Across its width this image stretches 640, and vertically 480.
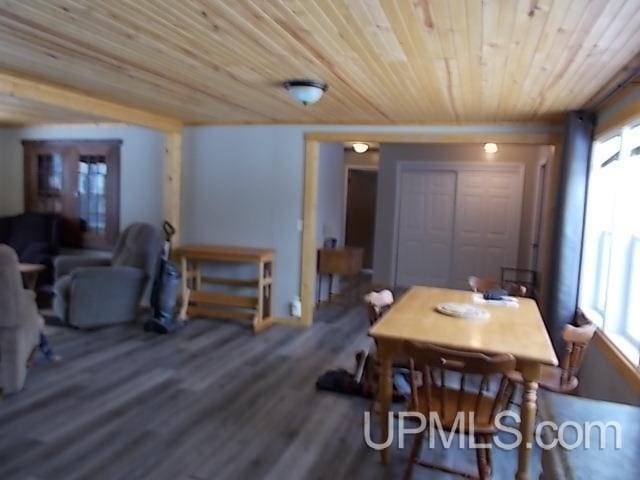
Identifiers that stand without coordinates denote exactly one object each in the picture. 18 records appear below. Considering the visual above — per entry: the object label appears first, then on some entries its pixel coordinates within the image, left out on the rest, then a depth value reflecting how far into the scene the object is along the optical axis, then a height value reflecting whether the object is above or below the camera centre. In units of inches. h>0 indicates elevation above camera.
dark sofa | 229.8 -21.1
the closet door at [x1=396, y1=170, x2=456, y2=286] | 293.4 -9.3
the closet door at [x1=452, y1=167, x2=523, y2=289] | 278.0 -4.6
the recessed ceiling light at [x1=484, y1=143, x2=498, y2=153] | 271.1 +38.0
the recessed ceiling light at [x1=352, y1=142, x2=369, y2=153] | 265.4 +34.8
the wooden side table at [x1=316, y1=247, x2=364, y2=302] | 241.1 -26.3
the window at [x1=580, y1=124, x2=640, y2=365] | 114.0 -5.8
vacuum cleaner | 189.0 -38.7
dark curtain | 151.5 +0.1
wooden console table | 200.2 -36.4
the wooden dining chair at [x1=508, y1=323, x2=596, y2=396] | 105.1 -31.7
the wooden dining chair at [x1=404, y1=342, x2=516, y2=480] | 79.1 -35.5
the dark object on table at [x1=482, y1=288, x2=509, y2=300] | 128.5 -21.2
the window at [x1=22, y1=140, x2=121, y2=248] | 235.1 +5.1
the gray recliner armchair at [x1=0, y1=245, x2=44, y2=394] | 120.3 -33.7
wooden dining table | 86.1 -23.5
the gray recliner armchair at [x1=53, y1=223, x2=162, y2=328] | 183.9 -33.0
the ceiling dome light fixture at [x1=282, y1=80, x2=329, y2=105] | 130.7 +32.2
